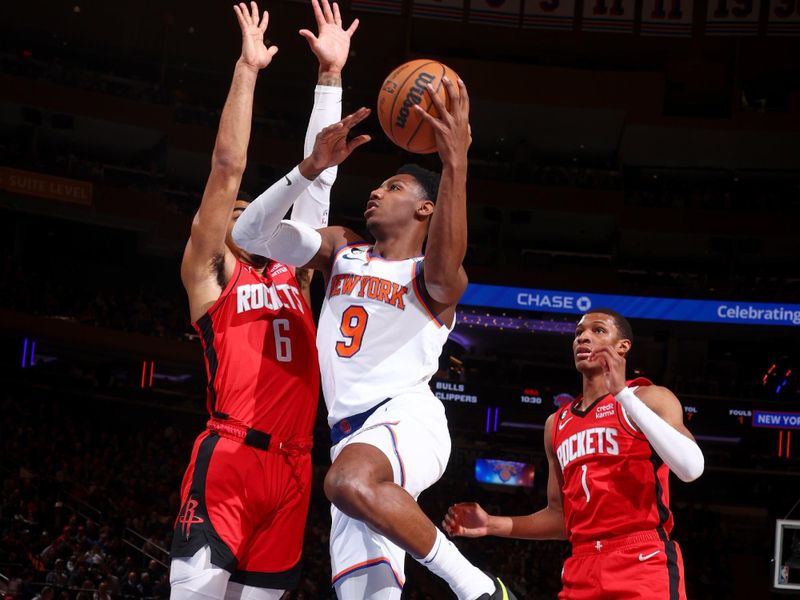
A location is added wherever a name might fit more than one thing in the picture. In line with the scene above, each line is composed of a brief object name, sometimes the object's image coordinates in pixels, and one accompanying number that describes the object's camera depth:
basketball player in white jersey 4.09
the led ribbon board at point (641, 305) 25.61
